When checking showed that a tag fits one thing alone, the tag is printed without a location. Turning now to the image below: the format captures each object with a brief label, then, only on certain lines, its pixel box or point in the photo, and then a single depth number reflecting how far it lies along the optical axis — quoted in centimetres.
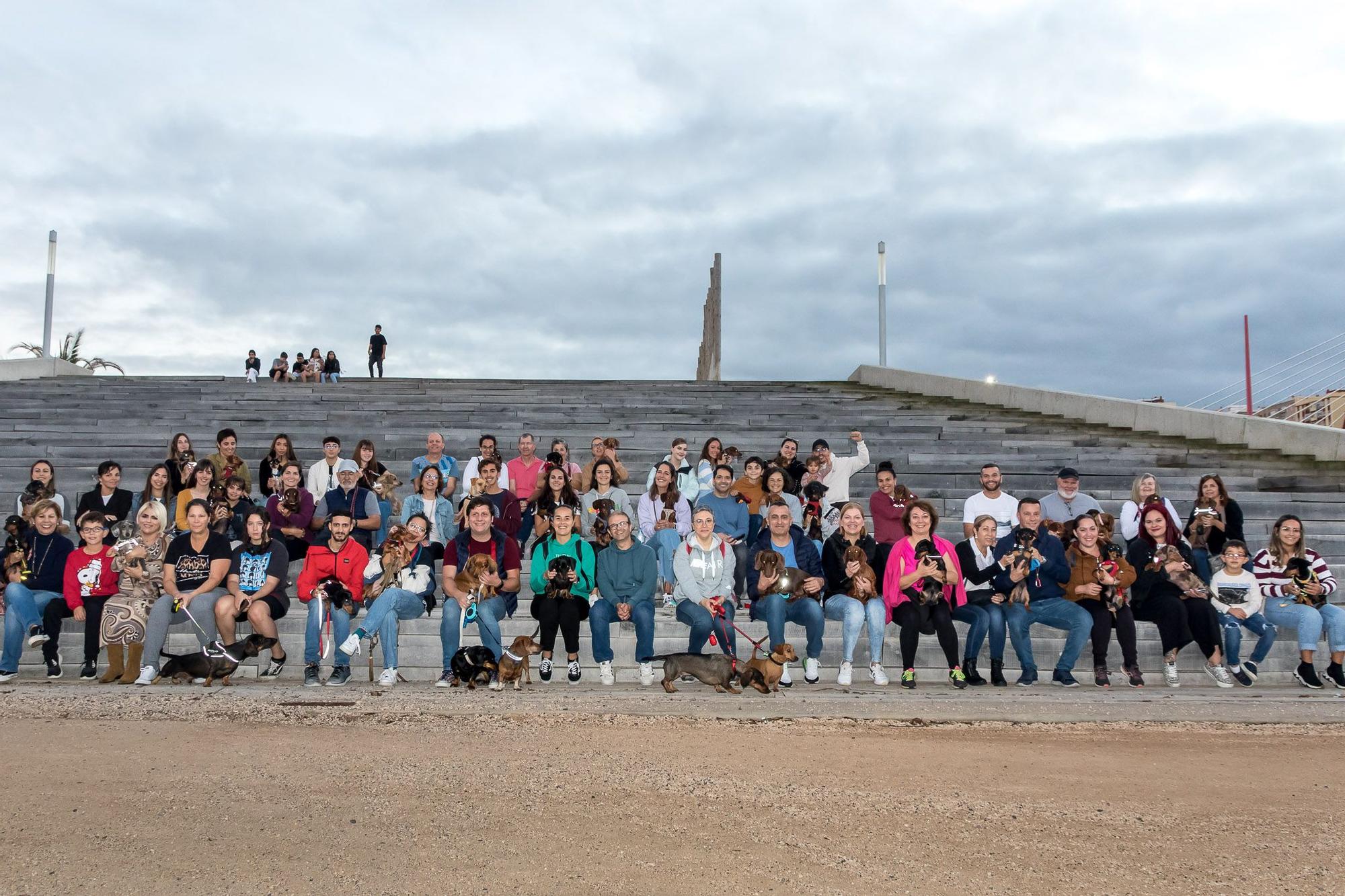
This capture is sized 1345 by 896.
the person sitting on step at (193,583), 709
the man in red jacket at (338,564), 710
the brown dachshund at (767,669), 671
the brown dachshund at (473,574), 717
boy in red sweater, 713
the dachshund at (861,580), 730
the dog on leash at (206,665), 684
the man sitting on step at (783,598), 721
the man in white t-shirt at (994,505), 823
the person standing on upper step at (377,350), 2064
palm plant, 2772
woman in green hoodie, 719
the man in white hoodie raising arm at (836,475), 941
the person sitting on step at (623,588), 721
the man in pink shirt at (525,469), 938
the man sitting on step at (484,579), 718
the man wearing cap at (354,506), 835
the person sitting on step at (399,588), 710
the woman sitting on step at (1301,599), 703
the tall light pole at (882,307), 2069
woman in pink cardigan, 712
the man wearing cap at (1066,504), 827
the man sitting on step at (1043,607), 708
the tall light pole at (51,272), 2103
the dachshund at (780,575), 727
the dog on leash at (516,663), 687
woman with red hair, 719
